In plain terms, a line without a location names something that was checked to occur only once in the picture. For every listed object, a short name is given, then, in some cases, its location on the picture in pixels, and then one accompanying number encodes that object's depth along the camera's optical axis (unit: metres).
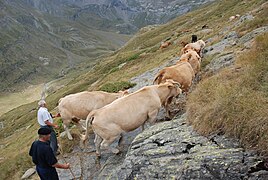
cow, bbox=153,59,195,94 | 14.47
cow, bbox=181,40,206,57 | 19.88
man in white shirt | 13.29
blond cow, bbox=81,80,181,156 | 10.98
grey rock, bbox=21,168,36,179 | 14.73
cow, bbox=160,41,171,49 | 42.41
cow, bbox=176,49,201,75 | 16.55
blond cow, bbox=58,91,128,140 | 14.44
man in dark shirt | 9.48
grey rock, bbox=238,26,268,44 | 17.49
